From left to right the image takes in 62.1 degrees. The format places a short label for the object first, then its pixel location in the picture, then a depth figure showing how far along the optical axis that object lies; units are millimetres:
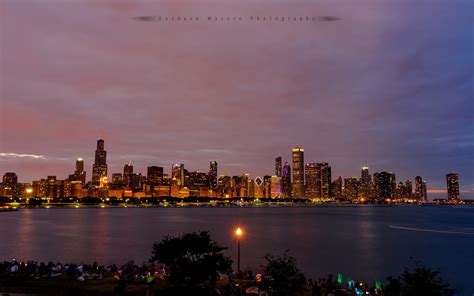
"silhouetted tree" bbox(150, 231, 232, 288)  25906
